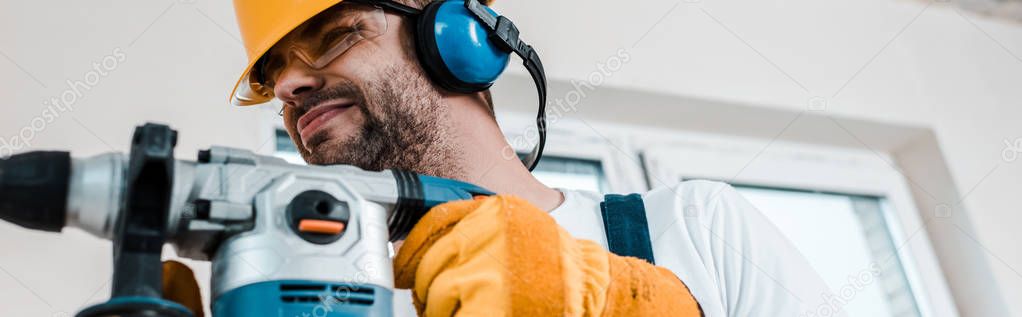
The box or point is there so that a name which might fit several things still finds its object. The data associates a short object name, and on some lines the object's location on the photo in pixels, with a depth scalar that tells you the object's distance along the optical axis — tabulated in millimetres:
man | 1061
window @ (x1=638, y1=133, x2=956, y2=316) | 2064
